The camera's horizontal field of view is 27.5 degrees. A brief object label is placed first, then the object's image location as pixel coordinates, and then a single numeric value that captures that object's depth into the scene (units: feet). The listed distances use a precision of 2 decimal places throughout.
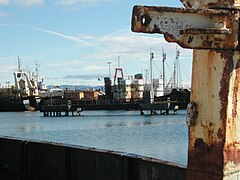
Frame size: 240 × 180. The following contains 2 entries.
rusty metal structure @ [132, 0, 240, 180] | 13.41
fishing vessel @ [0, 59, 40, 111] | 431.02
